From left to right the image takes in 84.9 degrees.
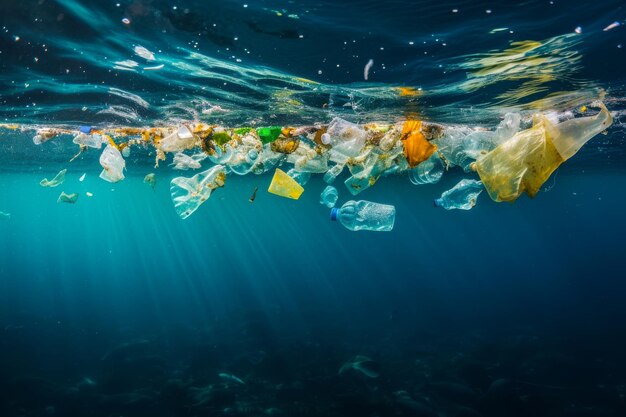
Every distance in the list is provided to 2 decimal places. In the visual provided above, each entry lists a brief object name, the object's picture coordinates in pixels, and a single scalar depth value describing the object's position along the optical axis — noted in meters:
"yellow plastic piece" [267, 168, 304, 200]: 4.99
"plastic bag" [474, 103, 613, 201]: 3.54
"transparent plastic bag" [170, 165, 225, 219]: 5.96
